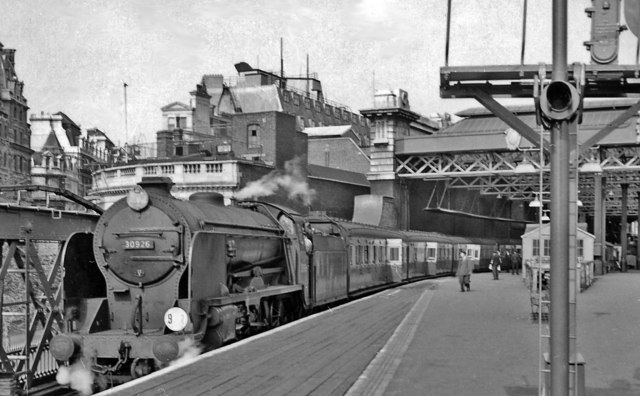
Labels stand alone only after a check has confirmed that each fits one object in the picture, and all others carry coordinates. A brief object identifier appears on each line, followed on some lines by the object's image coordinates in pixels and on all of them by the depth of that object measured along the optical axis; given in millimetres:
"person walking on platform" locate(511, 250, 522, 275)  43781
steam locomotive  10750
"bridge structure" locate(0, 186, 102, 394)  10672
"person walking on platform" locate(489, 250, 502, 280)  35469
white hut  27453
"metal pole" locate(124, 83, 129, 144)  46138
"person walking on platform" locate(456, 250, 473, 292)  27141
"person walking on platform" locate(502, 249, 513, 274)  52934
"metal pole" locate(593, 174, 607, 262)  40800
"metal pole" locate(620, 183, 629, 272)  47950
